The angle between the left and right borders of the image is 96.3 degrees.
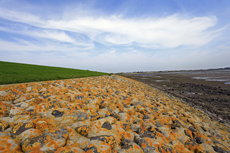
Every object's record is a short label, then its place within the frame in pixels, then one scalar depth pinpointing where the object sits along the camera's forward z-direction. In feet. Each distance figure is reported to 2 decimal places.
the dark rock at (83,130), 9.04
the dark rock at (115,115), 12.96
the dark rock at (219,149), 11.11
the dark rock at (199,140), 12.00
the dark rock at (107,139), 8.38
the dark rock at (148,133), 10.45
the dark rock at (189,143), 11.00
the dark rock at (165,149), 8.75
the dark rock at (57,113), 11.05
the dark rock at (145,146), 8.56
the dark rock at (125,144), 8.36
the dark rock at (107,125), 10.14
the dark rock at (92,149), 7.22
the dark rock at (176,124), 13.76
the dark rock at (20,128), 7.87
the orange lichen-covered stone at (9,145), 6.26
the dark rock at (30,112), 10.45
